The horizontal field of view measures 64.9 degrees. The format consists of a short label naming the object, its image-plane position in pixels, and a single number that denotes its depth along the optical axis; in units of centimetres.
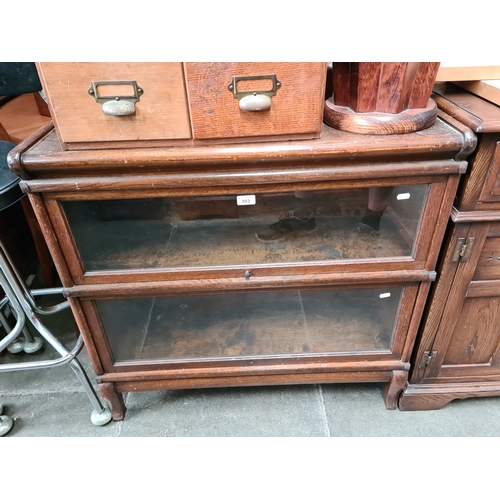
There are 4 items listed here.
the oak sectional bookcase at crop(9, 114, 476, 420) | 78
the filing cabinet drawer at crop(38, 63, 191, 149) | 69
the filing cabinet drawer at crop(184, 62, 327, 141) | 70
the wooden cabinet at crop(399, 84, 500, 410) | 82
